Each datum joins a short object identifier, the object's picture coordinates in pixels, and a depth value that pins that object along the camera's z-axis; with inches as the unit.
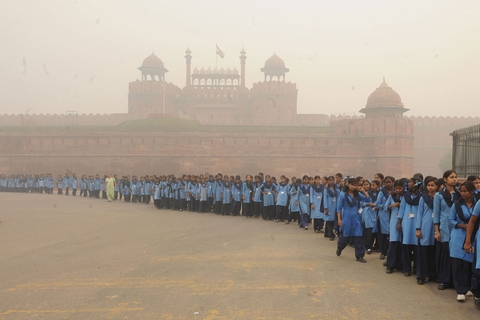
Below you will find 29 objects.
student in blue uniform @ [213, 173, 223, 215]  460.4
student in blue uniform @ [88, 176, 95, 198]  765.9
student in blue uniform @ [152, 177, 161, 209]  528.7
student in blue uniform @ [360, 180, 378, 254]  244.0
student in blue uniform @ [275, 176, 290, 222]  394.9
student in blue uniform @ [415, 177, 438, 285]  175.2
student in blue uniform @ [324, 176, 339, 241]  299.0
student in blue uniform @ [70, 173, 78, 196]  835.4
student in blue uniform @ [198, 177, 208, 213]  473.5
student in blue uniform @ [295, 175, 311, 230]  351.4
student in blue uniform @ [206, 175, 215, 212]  464.9
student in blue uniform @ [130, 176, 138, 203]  630.5
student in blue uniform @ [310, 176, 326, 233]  322.0
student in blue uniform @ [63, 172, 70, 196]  882.8
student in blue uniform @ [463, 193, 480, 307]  139.9
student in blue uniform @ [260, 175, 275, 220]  405.7
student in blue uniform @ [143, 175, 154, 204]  618.5
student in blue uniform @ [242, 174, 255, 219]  433.7
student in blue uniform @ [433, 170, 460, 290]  164.1
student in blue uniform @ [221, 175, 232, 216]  455.5
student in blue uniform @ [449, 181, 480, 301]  149.8
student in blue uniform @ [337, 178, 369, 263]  216.8
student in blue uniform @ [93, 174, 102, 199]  753.6
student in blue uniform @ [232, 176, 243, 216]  442.9
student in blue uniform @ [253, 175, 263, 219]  424.0
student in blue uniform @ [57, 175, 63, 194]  930.1
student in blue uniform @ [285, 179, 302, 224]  384.2
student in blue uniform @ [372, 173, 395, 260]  231.6
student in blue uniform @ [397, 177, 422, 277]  185.2
